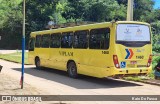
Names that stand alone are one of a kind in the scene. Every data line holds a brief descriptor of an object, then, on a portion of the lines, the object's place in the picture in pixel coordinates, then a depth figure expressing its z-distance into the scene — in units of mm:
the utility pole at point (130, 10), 19406
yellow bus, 14578
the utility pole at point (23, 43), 12023
